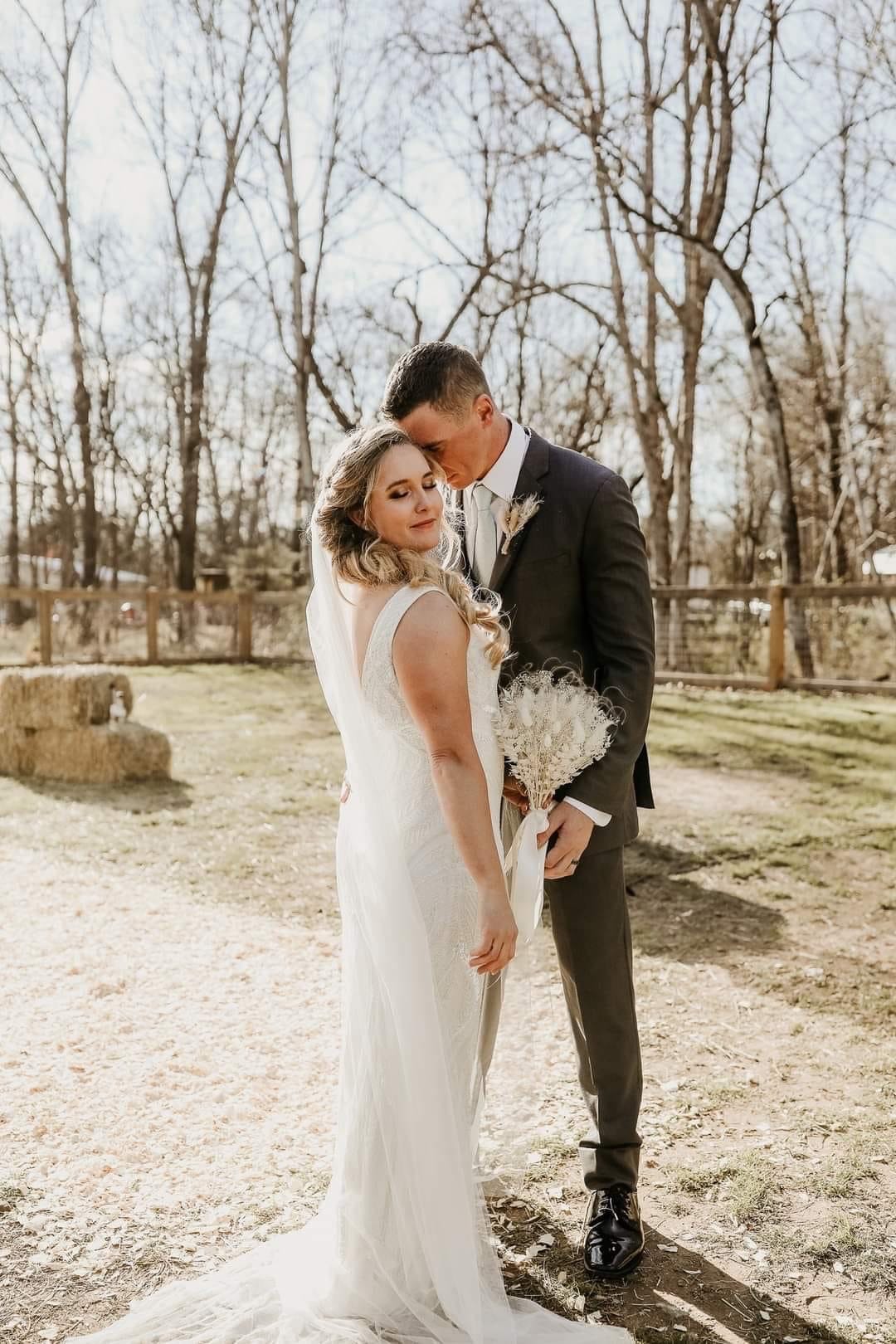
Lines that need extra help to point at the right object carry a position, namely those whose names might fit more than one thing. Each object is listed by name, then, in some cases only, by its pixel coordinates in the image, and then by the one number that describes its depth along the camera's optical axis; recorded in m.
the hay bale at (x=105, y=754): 9.04
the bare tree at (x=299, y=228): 14.50
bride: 2.18
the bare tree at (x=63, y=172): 18.92
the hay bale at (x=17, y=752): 9.36
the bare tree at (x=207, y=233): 16.89
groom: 2.45
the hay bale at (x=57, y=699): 9.14
